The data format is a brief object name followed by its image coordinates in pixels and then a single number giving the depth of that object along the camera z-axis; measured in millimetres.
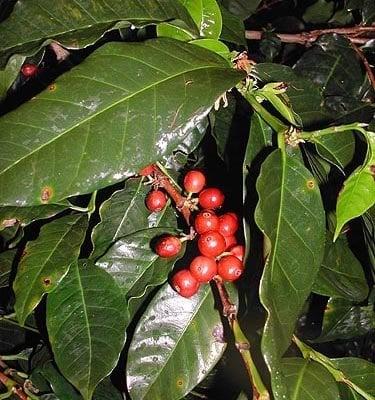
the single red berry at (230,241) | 260
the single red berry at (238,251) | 256
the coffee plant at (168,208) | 186
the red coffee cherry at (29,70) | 293
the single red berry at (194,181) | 266
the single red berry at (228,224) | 255
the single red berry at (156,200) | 275
